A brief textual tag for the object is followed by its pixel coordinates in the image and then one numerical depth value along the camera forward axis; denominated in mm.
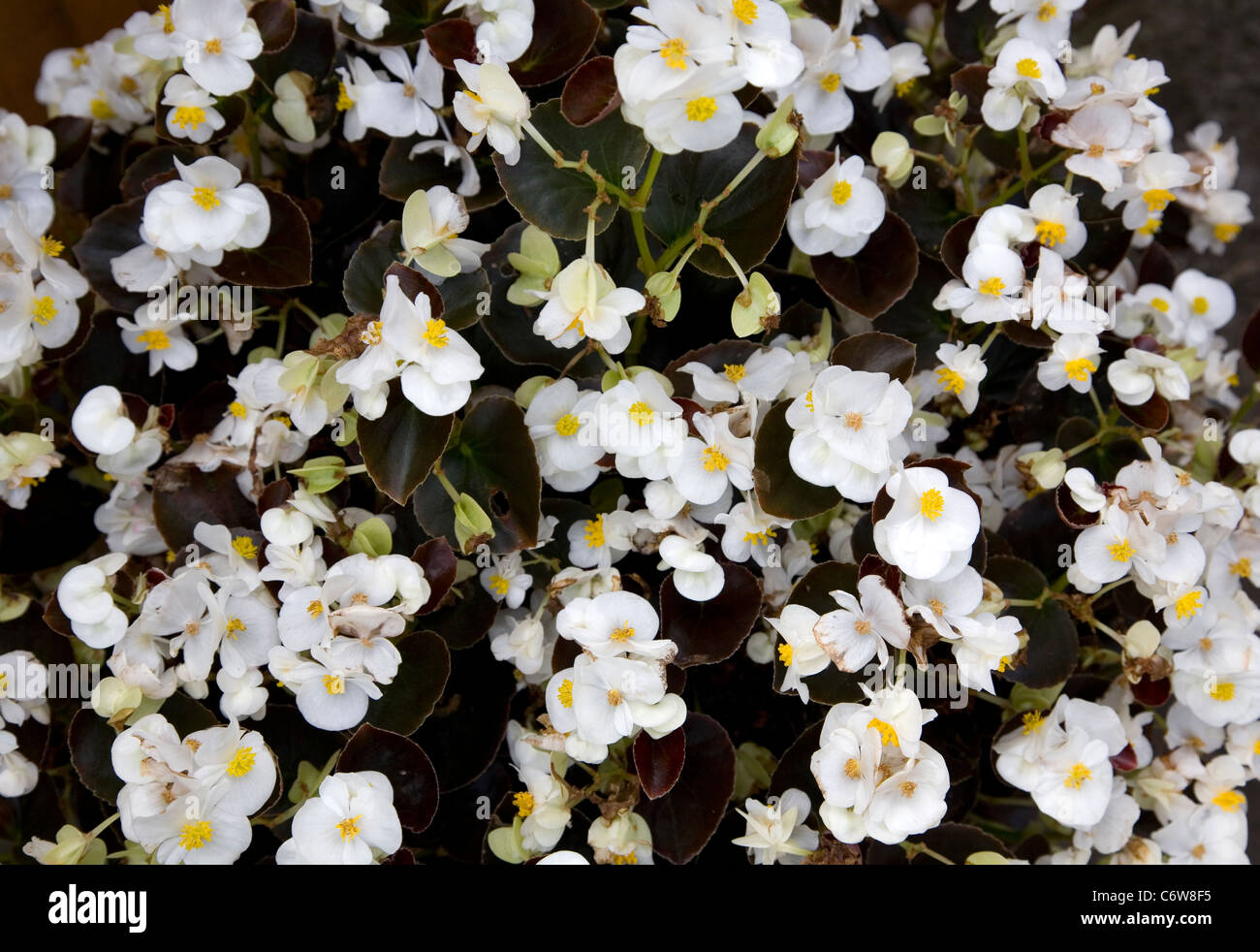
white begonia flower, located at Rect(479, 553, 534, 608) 364
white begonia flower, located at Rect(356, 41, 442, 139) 377
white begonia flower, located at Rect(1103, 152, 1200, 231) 378
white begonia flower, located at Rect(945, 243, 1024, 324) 356
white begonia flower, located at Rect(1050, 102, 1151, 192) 361
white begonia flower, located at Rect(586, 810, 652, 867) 344
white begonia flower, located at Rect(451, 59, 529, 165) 316
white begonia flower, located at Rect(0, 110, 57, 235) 390
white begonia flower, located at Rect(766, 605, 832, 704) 327
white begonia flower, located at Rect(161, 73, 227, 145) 360
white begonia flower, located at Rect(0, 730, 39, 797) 359
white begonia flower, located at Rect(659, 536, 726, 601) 336
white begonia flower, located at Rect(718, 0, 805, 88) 303
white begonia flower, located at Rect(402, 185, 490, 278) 329
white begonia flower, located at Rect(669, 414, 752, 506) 334
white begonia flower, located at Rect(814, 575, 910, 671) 318
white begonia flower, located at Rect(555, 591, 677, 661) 324
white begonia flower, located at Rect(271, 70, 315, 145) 382
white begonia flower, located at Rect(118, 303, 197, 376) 377
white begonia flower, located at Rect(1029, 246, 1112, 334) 354
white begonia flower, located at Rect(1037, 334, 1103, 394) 356
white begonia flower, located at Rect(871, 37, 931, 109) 408
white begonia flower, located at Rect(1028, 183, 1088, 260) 362
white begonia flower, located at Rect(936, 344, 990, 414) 361
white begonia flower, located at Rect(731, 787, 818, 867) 339
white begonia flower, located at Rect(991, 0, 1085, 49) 398
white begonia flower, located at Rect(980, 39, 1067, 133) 359
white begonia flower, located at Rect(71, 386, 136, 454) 356
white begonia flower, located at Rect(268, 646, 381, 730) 328
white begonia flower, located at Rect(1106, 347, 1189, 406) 370
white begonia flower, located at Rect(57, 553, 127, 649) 344
